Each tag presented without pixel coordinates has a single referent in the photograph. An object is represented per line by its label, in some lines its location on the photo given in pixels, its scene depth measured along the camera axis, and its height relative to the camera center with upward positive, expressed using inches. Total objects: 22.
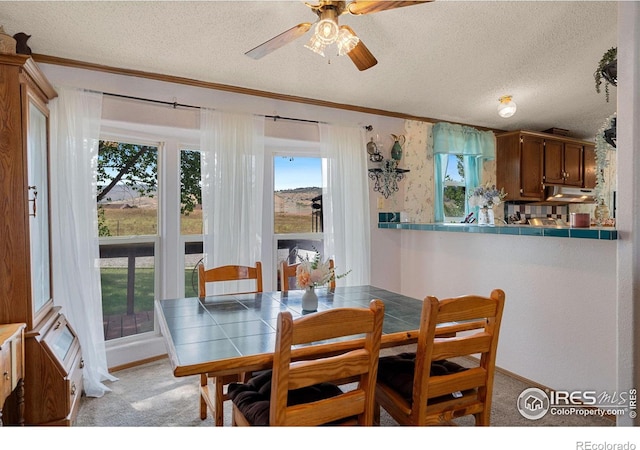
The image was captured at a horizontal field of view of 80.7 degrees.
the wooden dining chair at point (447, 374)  56.4 -25.3
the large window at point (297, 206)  144.3 +5.3
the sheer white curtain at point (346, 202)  138.9 +6.5
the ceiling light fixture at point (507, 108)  129.4 +37.8
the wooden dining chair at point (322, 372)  47.6 -20.5
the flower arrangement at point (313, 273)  75.7 -10.9
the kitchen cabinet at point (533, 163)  180.7 +27.4
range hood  190.9 +12.1
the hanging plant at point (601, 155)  92.1 +15.9
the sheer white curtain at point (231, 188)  117.6 +10.0
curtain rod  107.1 +35.6
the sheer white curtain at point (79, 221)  97.7 +0.0
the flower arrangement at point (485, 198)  140.9 +7.8
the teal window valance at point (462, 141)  164.2 +35.1
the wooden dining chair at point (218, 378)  76.1 -32.3
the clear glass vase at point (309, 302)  77.1 -16.9
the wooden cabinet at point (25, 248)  72.8 -5.4
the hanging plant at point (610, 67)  78.5 +31.7
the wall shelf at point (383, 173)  149.8 +18.7
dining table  51.6 -18.5
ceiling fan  63.7 +34.7
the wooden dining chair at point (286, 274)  98.9 -14.5
